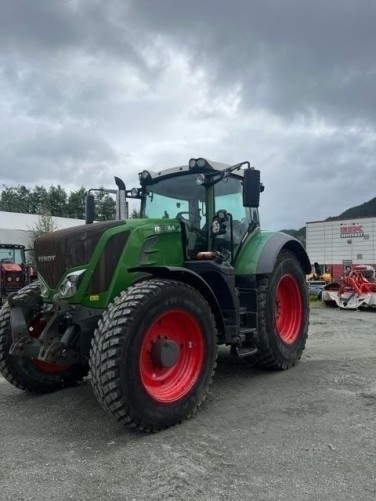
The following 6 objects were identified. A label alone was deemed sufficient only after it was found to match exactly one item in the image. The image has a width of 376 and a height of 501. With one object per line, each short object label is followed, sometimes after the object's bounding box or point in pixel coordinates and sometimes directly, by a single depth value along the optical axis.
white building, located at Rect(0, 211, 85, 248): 34.94
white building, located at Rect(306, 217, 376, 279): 40.22
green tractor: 4.00
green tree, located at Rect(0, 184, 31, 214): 68.88
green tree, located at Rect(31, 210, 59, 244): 36.21
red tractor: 17.34
